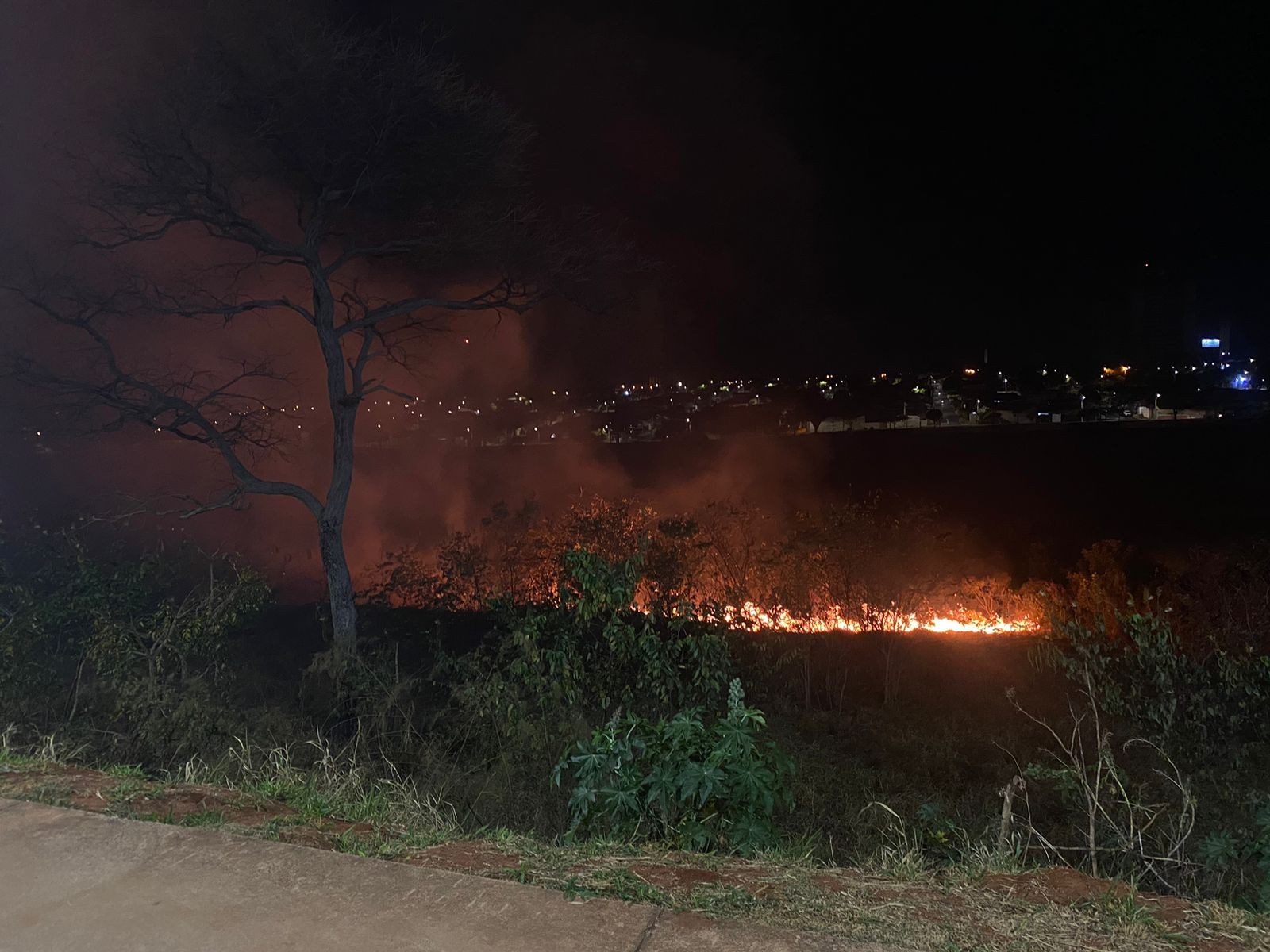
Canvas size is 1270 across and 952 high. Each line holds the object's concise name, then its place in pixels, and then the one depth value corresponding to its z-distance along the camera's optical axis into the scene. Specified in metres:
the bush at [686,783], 3.94
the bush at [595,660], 7.57
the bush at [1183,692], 8.62
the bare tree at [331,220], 9.74
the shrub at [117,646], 6.77
